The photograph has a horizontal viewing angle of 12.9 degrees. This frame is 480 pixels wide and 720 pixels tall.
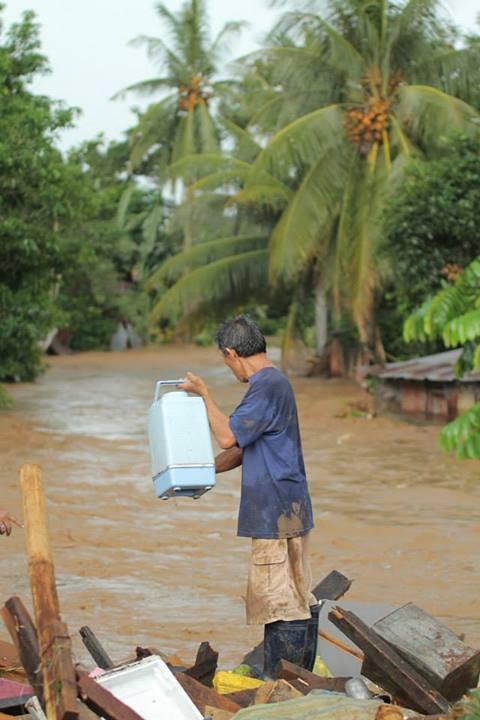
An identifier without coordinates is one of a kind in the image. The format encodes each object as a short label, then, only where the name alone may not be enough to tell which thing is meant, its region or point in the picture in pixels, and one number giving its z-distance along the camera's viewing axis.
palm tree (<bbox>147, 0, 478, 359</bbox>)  41.28
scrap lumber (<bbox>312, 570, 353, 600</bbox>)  11.16
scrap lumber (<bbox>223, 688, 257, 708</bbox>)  8.69
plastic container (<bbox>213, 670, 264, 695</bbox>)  9.21
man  9.20
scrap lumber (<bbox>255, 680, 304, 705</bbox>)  8.29
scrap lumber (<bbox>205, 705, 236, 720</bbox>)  8.05
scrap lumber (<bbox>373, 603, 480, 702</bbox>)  8.61
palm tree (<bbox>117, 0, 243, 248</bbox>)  73.09
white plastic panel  8.08
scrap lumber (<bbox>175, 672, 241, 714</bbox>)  8.45
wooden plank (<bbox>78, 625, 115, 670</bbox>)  9.56
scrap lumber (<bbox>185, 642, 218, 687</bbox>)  9.43
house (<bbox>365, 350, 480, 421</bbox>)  33.35
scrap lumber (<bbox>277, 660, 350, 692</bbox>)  8.69
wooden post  7.09
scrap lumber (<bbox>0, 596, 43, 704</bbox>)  7.63
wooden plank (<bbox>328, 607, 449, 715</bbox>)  8.30
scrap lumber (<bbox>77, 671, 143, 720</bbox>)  7.28
